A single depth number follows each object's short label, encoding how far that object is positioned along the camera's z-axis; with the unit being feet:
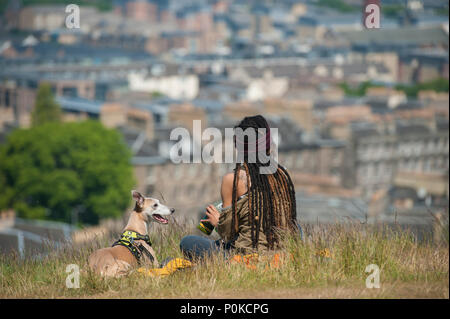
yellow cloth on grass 48.08
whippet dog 49.08
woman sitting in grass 46.98
